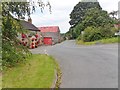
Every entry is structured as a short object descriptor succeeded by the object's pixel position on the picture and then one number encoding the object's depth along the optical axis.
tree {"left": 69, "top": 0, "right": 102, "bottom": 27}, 29.68
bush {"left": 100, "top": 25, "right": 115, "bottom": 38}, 16.72
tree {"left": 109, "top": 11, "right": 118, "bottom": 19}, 24.72
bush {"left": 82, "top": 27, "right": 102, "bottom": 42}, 16.93
